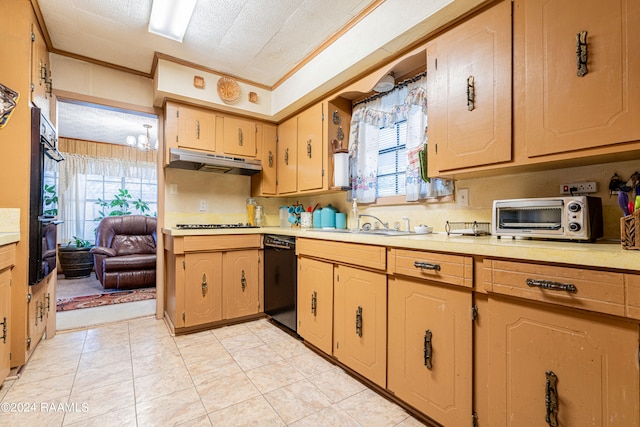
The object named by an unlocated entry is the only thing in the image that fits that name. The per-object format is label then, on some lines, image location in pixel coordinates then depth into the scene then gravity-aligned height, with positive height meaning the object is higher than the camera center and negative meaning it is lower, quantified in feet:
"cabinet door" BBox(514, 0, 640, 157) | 3.66 +1.89
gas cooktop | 9.71 -0.39
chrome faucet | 7.93 -0.22
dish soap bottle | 8.71 -0.10
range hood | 9.00 +1.67
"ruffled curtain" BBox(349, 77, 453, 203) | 6.96 +2.11
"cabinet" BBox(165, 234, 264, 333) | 8.51 -1.97
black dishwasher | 8.30 -1.92
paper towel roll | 8.71 +1.34
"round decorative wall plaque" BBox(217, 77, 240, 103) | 9.75 +4.16
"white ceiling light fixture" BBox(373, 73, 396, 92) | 7.39 +3.32
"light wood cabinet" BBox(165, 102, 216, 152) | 9.29 +2.82
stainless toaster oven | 3.97 -0.05
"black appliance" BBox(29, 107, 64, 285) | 6.53 +0.24
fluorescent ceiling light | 6.73 +4.74
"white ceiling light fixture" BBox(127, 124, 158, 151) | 15.79 +3.94
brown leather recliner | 13.80 -1.91
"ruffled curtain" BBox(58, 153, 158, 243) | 17.92 +1.86
